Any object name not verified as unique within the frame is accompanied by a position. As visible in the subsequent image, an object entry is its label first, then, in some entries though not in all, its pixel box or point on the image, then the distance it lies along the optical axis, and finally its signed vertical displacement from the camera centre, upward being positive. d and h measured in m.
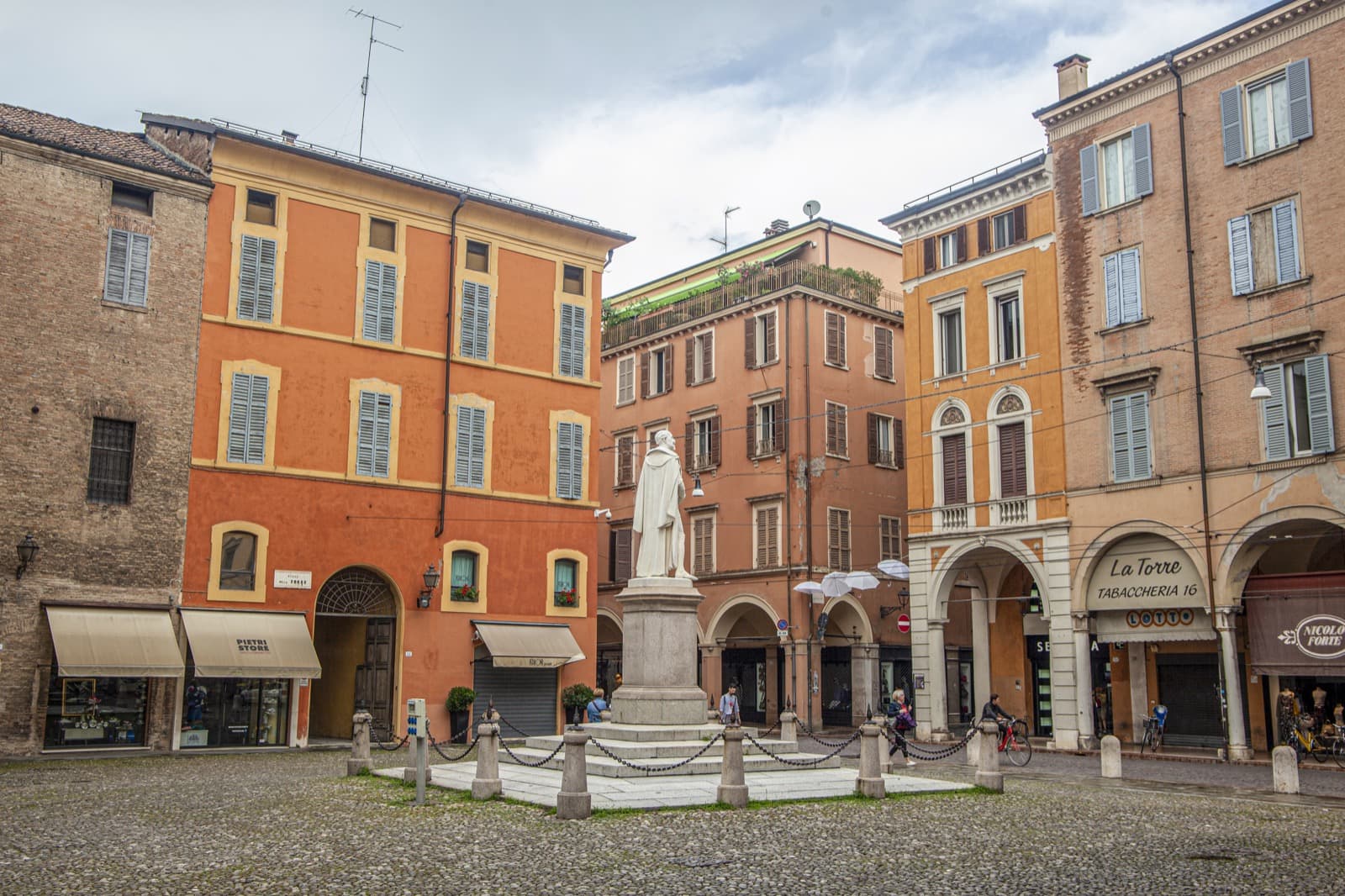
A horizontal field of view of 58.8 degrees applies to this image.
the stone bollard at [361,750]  20.73 -2.07
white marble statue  20.78 +2.07
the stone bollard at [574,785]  14.45 -1.83
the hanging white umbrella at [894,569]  35.56 +2.01
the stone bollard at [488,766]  16.55 -1.86
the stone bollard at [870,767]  17.39 -1.90
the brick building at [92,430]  25.25 +4.38
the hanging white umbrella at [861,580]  36.19 +1.70
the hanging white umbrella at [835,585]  36.28 +1.55
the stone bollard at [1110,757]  22.56 -2.20
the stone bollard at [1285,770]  20.05 -2.13
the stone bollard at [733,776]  15.82 -1.86
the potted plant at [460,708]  30.77 -1.94
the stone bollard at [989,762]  18.88 -1.98
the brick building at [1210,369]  27.06 +6.51
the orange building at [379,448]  28.52 +4.73
